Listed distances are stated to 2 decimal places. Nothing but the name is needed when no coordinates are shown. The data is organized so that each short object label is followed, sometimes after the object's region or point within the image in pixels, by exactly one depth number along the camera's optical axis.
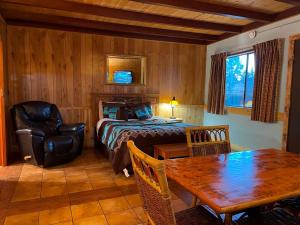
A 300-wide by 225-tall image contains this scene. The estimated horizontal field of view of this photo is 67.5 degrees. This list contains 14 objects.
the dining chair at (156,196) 1.00
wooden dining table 1.06
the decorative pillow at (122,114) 4.37
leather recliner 3.44
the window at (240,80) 4.47
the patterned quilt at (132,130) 3.23
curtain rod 4.40
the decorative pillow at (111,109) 4.48
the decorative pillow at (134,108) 4.55
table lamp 5.21
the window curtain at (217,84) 5.03
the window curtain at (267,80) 3.77
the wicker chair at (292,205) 1.63
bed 3.18
